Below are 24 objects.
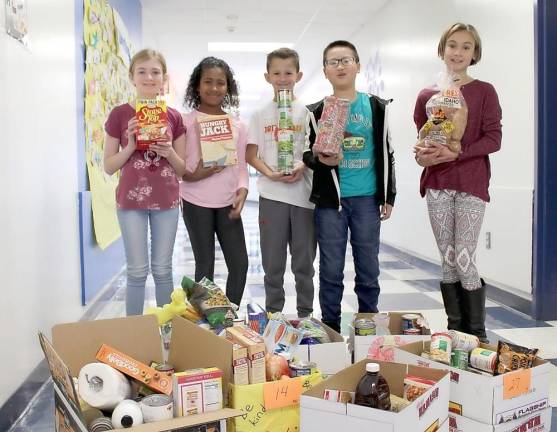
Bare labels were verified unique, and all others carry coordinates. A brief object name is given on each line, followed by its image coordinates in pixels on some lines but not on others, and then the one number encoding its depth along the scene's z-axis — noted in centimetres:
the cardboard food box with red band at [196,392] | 125
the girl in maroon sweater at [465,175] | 204
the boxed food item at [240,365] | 132
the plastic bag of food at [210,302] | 169
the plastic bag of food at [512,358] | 144
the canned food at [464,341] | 159
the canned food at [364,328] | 176
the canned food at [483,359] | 150
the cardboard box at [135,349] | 115
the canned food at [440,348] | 148
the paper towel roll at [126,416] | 118
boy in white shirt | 217
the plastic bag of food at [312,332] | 167
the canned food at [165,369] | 140
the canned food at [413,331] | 181
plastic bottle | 121
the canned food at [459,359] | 154
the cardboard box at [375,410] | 111
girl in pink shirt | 219
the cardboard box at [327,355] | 160
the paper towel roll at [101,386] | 125
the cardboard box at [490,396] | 131
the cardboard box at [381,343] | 172
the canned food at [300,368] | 140
